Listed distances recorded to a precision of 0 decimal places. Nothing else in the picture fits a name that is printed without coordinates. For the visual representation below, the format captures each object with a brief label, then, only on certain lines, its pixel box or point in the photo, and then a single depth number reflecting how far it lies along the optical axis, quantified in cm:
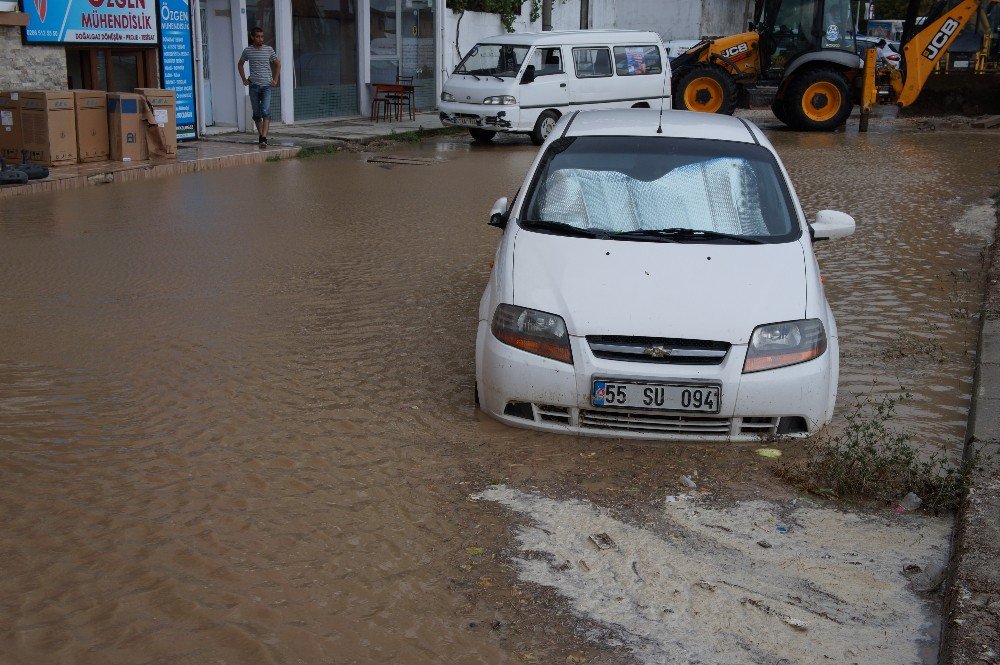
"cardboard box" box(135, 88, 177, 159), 1491
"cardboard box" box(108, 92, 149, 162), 1460
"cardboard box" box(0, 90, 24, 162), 1380
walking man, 1719
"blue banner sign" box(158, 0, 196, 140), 1689
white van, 1870
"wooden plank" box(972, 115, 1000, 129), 2230
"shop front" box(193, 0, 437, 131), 1936
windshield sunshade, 572
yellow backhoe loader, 2180
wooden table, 2252
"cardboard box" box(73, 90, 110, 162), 1426
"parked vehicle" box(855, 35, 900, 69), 3164
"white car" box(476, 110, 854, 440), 486
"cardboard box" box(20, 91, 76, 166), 1363
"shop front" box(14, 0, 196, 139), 1499
